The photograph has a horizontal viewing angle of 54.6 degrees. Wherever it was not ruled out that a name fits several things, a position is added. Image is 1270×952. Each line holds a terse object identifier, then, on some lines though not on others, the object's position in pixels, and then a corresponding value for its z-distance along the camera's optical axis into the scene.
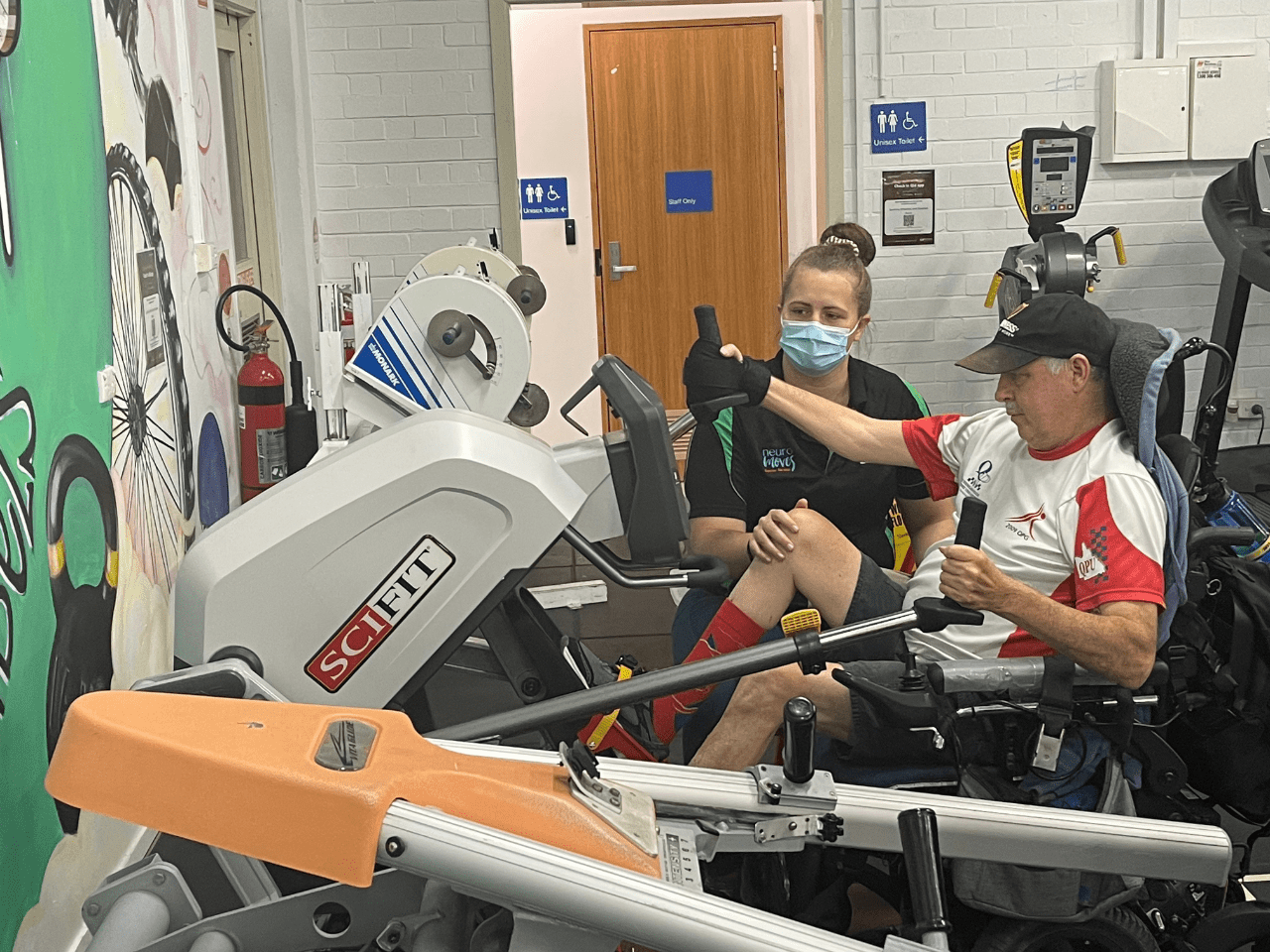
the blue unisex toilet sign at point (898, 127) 5.39
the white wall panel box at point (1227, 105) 5.30
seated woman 2.72
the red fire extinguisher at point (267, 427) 3.87
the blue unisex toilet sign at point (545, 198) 6.42
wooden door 6.42
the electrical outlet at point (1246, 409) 5.66
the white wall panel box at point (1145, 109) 5.29
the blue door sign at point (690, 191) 6.53
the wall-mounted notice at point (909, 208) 5.43
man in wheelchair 1.92
